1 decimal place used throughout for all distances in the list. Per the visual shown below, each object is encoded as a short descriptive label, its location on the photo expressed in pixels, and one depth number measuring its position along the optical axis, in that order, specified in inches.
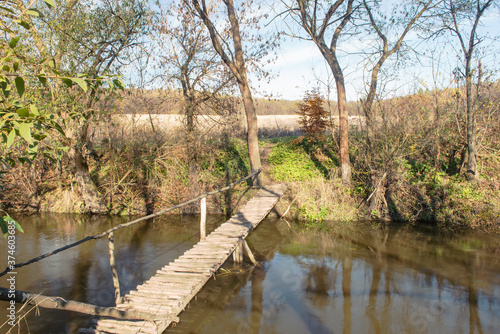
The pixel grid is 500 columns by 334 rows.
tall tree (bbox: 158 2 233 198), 490.0
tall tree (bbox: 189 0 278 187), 465.1
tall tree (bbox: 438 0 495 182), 440.1
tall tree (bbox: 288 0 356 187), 509.0
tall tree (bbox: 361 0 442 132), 542.8
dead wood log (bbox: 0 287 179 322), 143.6
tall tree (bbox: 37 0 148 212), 426.0
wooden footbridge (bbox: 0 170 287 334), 152.3
